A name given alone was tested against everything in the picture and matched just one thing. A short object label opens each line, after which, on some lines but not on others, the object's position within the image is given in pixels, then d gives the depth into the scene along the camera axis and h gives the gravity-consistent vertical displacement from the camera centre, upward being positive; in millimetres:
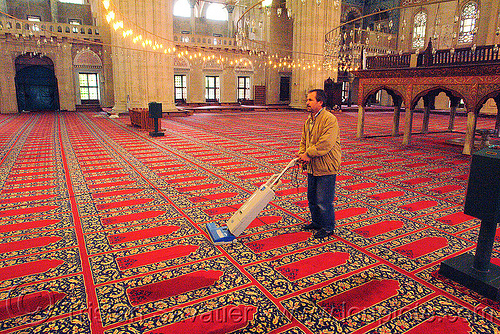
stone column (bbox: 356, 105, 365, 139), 7738 -539
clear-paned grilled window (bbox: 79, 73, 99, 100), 17375 +459
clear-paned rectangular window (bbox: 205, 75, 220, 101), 20000 +543
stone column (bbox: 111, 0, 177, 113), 12672 +1292
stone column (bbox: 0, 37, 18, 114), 15328 +689
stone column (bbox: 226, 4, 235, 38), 22328 +4684
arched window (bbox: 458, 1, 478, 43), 17781 +4217
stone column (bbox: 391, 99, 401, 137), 7586 -404
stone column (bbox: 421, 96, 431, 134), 8138 -389
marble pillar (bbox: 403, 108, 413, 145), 6617 -483
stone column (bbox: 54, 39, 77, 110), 16406 +946
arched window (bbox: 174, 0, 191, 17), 21453 +5404
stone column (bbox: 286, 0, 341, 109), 17219 +3192
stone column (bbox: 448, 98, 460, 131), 8203 -198
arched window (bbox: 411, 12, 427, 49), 20359 +4212
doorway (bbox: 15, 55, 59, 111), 16578 +501
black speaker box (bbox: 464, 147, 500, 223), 1761 -428
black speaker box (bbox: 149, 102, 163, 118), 7642 -293
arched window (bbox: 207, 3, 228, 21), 22281 +5433
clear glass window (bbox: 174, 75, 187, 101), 19203 +543
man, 2365 -391
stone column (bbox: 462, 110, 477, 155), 5608 -496
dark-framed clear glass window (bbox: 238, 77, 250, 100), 20859 +602
